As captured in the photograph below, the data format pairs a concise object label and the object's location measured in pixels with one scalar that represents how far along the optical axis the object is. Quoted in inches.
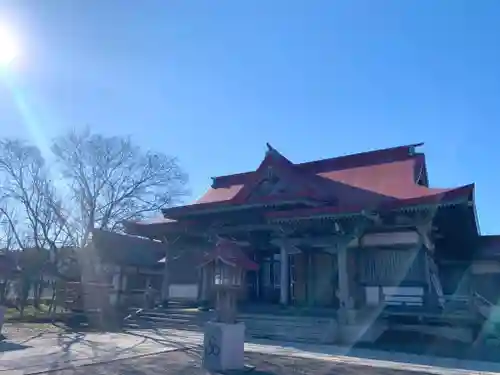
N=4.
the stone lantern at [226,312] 337.4
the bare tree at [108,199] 1185.4
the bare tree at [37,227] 1157.1
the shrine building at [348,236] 573.3
